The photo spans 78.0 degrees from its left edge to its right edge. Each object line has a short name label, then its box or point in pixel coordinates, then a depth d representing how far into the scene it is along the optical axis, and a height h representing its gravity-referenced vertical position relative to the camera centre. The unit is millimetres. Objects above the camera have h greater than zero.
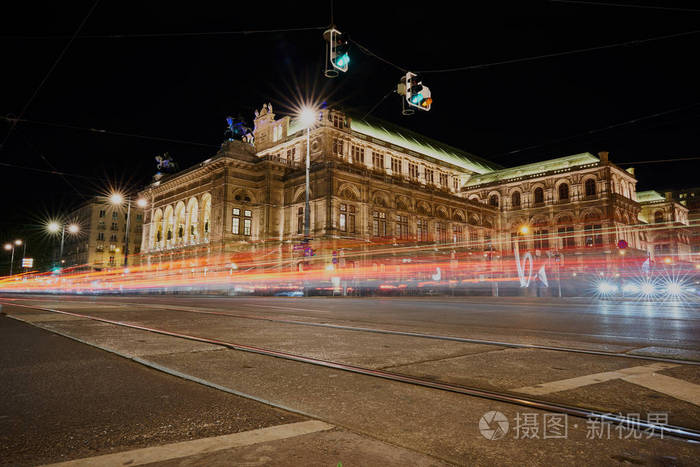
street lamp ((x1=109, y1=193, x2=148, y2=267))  31625 +6533
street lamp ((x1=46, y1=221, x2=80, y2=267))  39734 +5817
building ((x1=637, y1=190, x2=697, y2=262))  76875 +9991
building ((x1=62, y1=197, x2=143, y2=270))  82562 +10066
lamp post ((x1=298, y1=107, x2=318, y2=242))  31109 +6700
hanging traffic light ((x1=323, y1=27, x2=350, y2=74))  11023 +6003
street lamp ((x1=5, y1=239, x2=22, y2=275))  53100 +5309
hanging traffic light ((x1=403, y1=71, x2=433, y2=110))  12988 +5796
